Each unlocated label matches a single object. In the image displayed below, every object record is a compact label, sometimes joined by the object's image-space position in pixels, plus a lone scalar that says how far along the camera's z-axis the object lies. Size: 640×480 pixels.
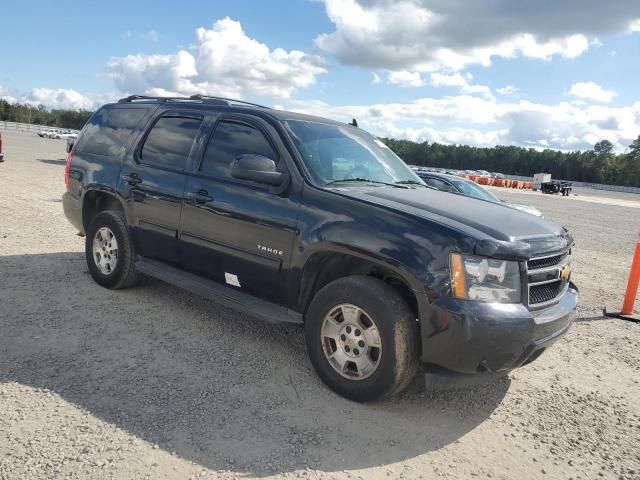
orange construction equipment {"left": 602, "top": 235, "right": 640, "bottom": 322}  6.16
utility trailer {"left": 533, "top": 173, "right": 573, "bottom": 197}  44.06
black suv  3.14
